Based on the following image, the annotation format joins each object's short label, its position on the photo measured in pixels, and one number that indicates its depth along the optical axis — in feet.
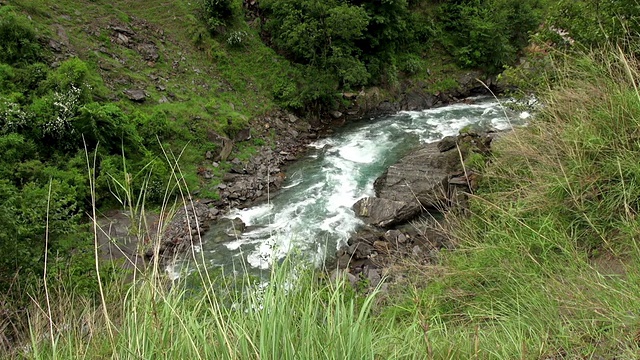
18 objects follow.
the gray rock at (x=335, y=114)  60.44
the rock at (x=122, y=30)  54.05
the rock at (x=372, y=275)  24.58
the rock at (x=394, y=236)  32.03
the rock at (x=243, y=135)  49.73
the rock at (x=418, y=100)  65.51
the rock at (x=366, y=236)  32.86
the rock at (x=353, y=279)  25.50
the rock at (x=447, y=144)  43.93
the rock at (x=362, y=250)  30.91
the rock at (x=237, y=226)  35.29
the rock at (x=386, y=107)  63.67
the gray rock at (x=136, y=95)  45.65
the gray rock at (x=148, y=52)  53.98
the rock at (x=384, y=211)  35.55
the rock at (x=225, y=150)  46.08
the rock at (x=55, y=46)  45.01
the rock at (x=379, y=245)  30.97
